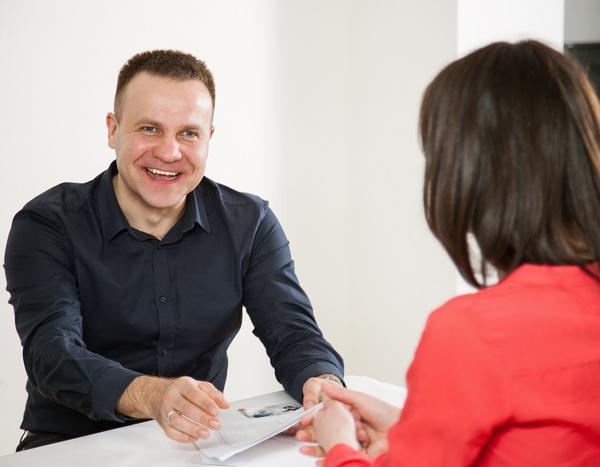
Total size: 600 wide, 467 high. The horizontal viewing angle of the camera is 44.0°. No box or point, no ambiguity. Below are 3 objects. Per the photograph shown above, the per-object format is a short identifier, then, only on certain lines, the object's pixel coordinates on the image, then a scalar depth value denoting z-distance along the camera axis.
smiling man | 1.77
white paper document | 1.30
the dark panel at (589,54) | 3.29
